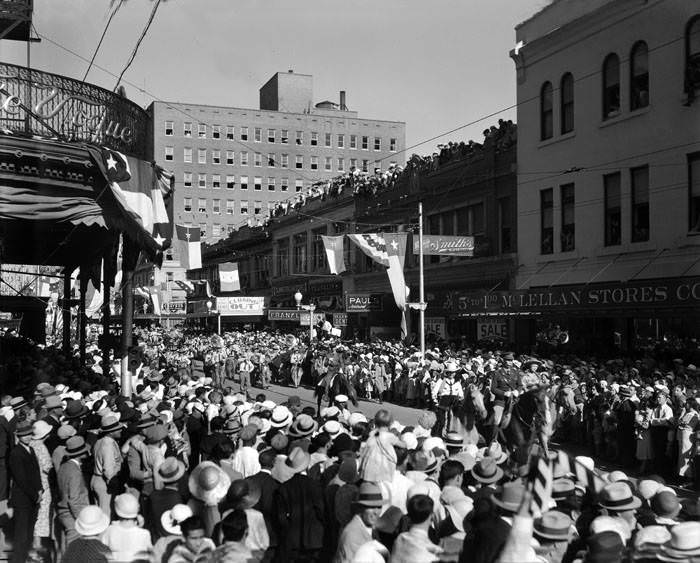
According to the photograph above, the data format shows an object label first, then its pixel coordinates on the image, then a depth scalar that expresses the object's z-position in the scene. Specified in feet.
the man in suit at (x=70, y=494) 25.98
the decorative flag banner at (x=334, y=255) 101.19
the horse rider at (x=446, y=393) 53.06
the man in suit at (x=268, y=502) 22.53
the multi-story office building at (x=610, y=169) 70.28
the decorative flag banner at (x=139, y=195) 37.60
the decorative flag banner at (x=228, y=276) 125.08
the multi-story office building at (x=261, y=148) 240.12
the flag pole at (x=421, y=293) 81.24
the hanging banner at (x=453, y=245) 87.71
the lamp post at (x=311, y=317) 113.60
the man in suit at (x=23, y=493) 27.07
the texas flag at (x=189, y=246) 69.82
